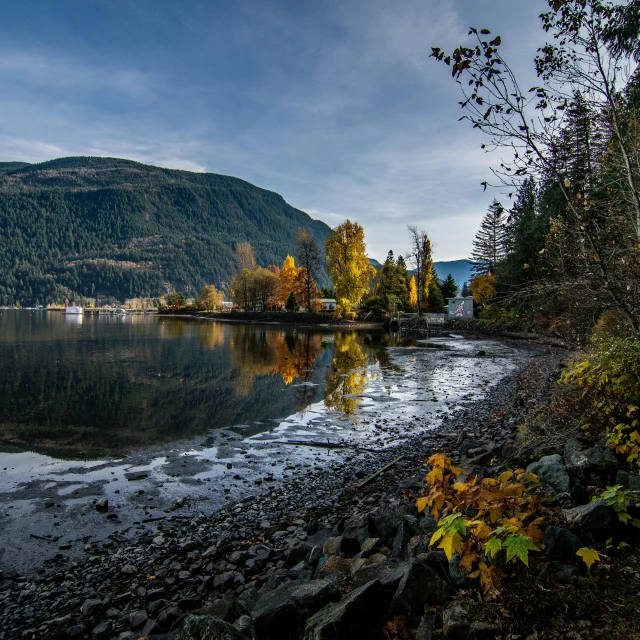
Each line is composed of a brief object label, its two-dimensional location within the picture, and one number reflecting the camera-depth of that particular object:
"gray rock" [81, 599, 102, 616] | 5.07
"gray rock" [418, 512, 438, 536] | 5.02
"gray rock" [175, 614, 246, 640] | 3.67
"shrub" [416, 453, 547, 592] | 3.26
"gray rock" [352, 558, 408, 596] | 3.89
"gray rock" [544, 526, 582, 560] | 3.74
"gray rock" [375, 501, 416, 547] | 5.47
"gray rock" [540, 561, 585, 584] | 3.46
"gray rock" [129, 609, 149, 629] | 4.84
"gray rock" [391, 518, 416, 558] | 4.88
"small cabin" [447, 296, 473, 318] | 69.12
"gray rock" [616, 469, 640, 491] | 4.64
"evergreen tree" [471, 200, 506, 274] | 88.19
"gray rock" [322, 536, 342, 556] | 5.47
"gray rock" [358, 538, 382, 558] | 5.20
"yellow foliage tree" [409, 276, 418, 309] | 89.75
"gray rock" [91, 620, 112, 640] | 4.67
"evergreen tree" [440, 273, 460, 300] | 92.18
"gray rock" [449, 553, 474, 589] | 3.73
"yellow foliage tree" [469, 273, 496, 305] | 69.94
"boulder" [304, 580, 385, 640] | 3.48
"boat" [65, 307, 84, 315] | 181.93
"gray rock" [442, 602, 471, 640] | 3.16
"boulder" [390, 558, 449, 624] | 3.62
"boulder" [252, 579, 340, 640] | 3.89
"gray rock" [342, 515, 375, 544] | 5.80
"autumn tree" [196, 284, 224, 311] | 131.62
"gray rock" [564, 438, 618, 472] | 5.45
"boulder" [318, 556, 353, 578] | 4.86
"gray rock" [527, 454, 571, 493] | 5.25
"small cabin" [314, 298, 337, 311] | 100.08
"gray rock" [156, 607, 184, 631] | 4.75
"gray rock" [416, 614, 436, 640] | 3.30
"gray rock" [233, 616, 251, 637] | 3.95
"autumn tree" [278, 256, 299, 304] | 95.59
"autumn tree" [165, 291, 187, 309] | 155.50
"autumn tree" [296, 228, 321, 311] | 79.94
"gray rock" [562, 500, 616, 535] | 4.01
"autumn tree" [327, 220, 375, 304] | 67.38
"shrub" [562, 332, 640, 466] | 6.11
